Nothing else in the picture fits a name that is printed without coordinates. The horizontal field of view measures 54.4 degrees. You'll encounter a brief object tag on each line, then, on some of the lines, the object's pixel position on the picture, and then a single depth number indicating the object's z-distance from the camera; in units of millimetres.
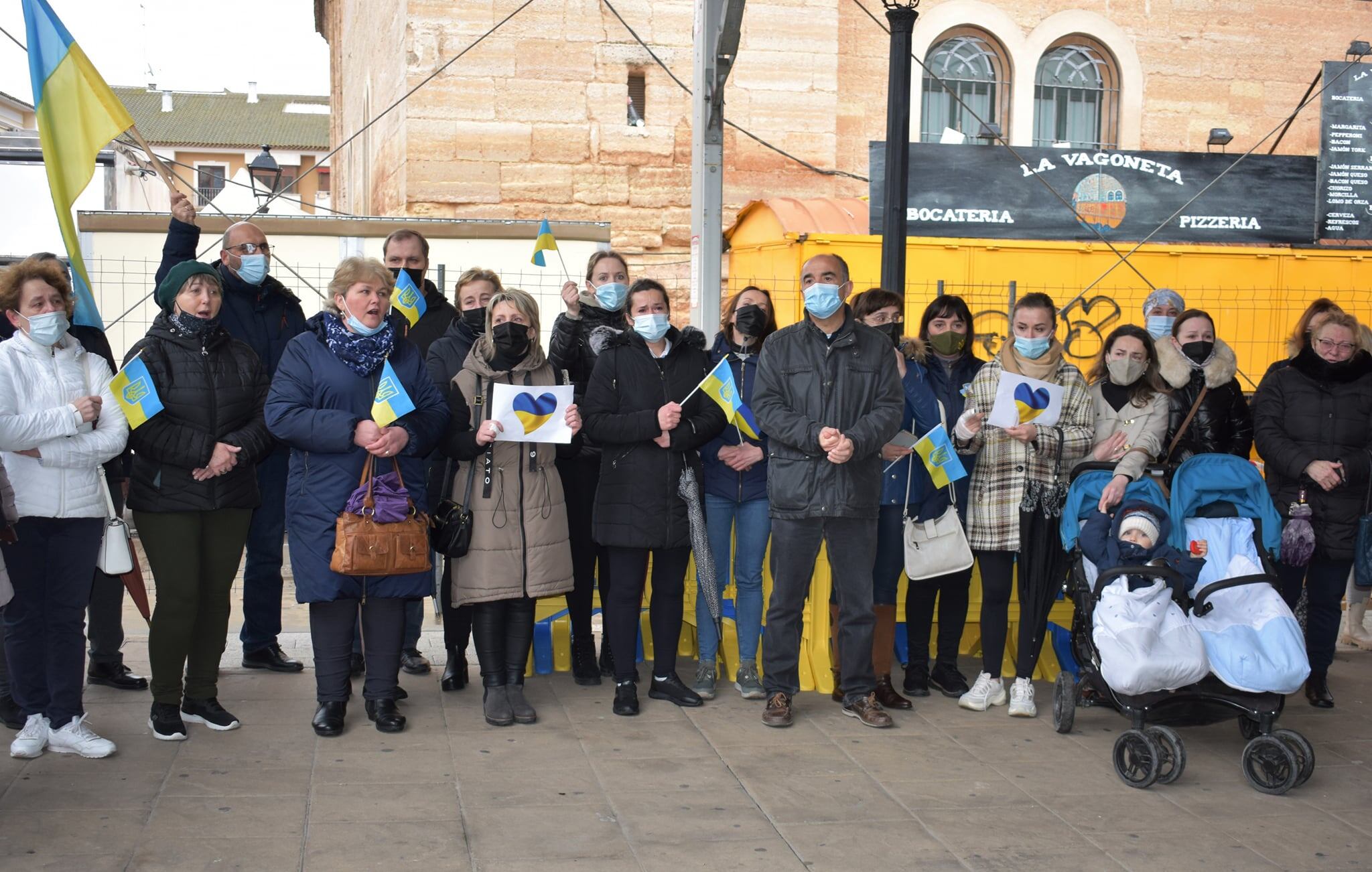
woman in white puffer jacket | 5059
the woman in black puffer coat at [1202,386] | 6160
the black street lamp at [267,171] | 14812
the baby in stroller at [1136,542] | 5445
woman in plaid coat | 6047
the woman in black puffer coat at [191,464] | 5340
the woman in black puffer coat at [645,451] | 5953
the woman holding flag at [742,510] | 6242
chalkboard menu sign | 12125
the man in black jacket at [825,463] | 5773
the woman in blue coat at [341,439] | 5410
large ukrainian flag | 5945
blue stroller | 5090
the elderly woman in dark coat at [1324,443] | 6363
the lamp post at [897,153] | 7242
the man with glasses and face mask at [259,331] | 6270
